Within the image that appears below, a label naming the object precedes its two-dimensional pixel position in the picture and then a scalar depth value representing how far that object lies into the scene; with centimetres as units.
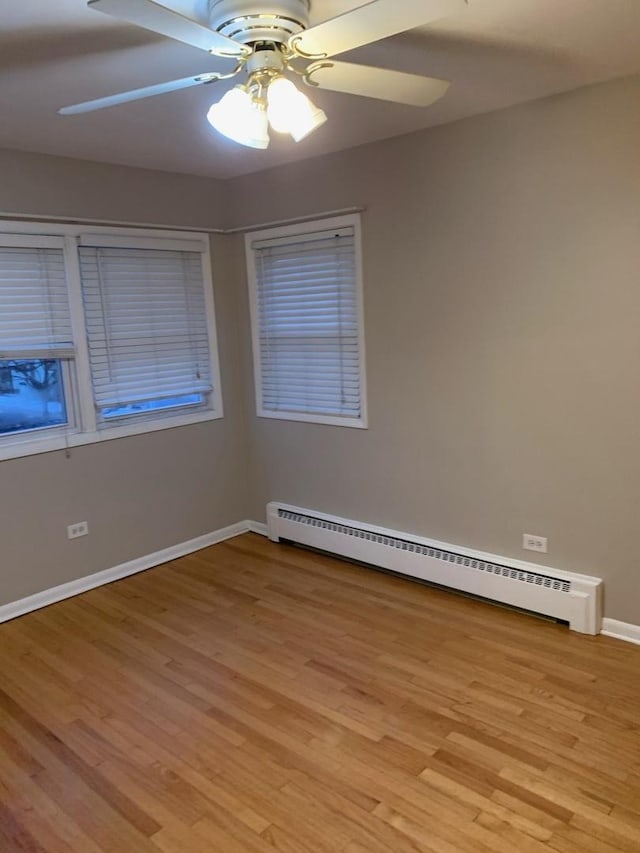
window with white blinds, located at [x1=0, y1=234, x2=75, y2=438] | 335
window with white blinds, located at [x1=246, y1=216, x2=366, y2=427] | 377
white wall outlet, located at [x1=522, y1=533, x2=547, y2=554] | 318
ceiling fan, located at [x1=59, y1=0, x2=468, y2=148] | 148
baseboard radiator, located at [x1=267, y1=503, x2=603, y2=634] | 301
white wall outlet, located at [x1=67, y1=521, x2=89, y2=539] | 368
